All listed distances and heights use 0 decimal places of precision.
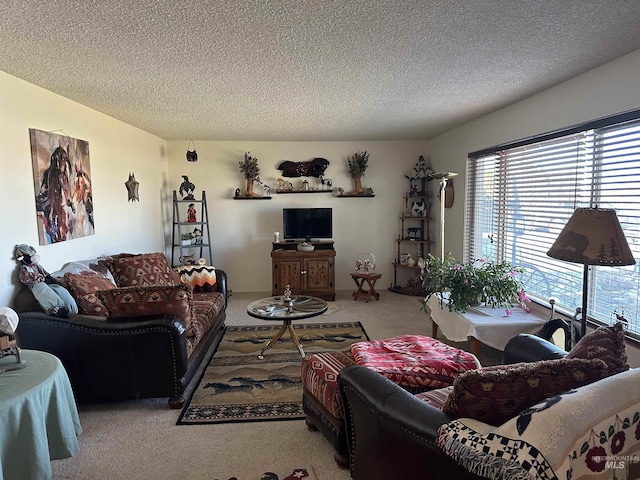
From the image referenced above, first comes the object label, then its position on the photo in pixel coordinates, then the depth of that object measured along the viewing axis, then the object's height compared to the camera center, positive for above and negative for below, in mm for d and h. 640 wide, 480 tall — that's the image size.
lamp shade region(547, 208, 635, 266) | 2111 -205
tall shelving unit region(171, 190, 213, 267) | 5988 -271
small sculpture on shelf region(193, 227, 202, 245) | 5871 -379
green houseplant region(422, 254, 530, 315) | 3393 -687
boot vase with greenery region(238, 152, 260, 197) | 6004 +602
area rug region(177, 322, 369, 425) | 2764 -1377
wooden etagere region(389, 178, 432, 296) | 6191 -461
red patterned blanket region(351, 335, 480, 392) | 2230 -940
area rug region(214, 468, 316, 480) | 2109 -1413
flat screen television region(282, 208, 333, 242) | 6043 -226
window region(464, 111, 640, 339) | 2633 +28
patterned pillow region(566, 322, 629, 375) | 1571 -585
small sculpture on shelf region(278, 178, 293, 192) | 6156 +346
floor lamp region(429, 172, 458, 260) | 4477 +247
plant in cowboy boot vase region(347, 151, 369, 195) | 6137 +618
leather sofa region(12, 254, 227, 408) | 2676 -924
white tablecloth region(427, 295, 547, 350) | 3160 -964
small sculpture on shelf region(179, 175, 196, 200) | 5820 +325
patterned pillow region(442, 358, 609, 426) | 1323 -611
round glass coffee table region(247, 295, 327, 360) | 3396 -894
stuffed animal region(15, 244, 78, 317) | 2715 -505
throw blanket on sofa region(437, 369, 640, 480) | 1086 -675
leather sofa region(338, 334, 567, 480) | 1385 -865
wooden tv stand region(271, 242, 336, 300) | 5785 -927
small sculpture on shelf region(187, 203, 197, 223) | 5941 -68
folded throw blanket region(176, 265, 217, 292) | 4426 -753
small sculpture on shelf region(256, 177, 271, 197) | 6163 +337
